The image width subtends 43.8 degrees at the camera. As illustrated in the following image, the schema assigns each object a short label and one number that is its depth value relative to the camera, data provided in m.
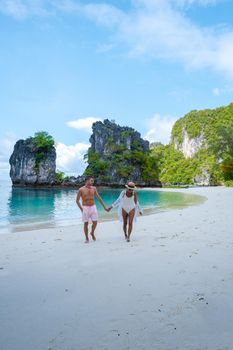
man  8.16
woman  8.08
